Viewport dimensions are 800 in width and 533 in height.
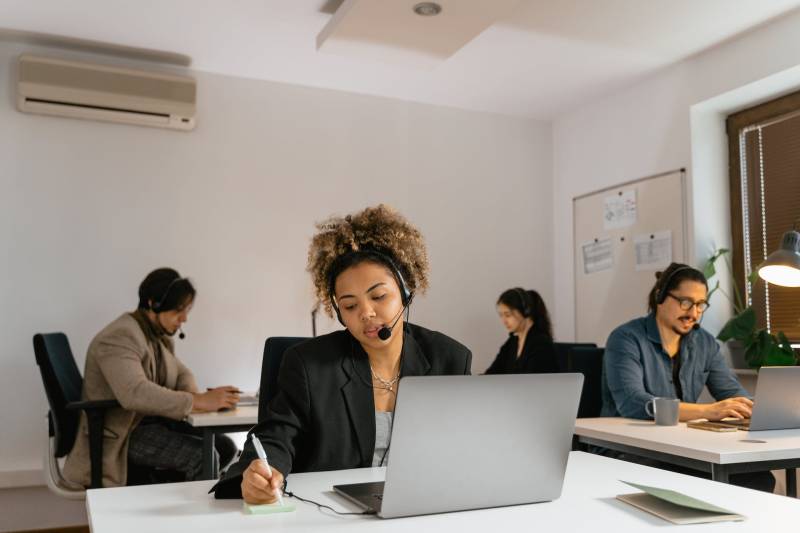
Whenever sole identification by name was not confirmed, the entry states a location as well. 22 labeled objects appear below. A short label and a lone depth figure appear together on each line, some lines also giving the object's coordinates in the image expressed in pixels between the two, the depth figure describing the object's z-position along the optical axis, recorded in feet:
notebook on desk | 3.79
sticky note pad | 3.93
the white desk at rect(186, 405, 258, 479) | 8.72
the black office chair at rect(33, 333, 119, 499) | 8.95
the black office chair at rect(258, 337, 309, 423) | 6.19
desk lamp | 8.29
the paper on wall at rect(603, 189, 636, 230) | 15.26
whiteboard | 14.30
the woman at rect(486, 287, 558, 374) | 15.05
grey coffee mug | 7.84
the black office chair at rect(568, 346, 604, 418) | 9.61
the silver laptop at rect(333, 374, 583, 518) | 3.69
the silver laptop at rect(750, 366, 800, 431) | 7.15
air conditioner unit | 12.96
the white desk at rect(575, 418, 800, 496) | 6.14
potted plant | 11.63
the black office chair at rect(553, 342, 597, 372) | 14.47
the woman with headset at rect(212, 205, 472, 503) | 5.25
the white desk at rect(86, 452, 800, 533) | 3.67
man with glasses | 8.97
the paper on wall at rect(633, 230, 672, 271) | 14.34
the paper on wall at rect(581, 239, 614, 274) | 15.94
